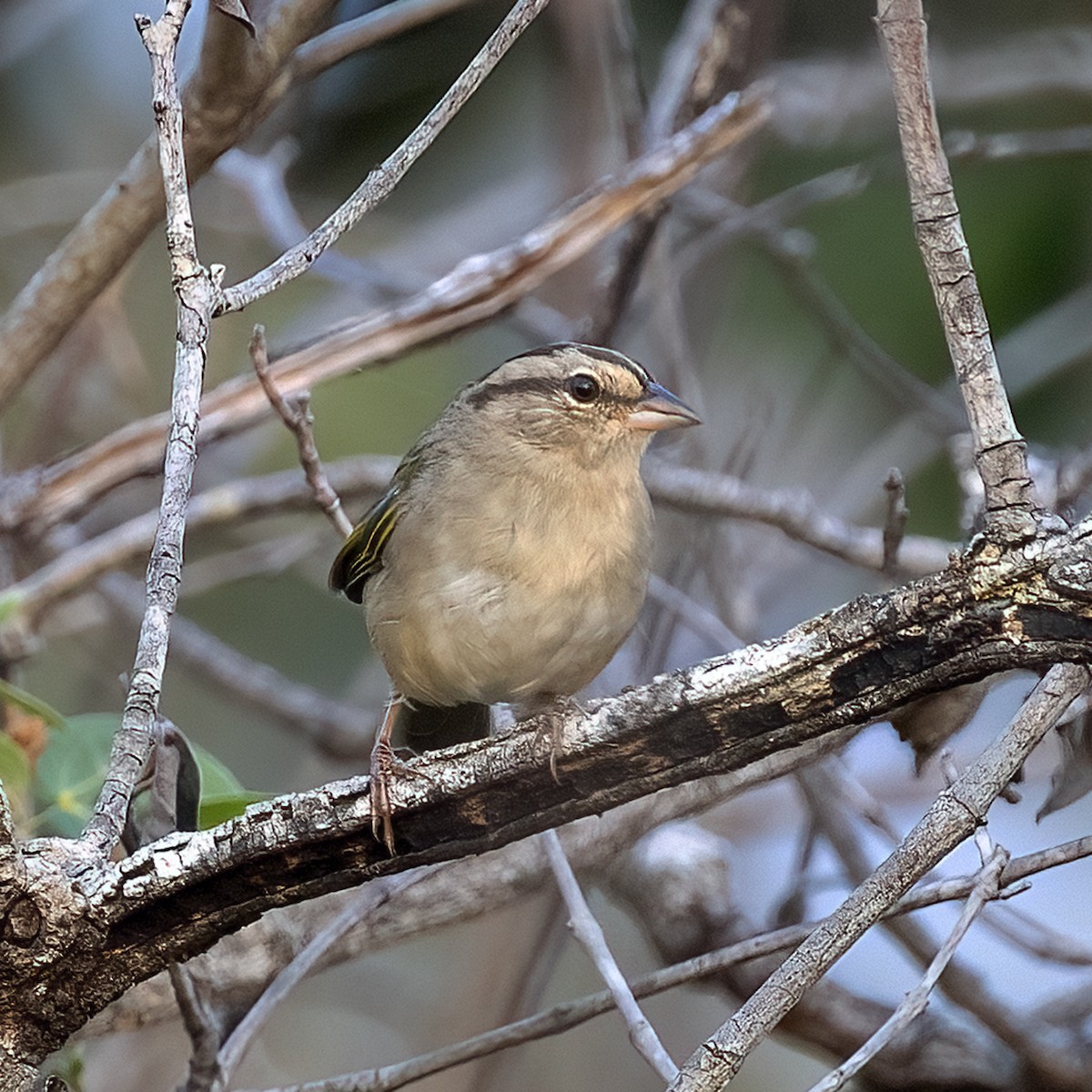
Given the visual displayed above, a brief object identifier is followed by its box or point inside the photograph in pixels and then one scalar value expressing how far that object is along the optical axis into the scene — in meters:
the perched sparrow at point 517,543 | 7.18
